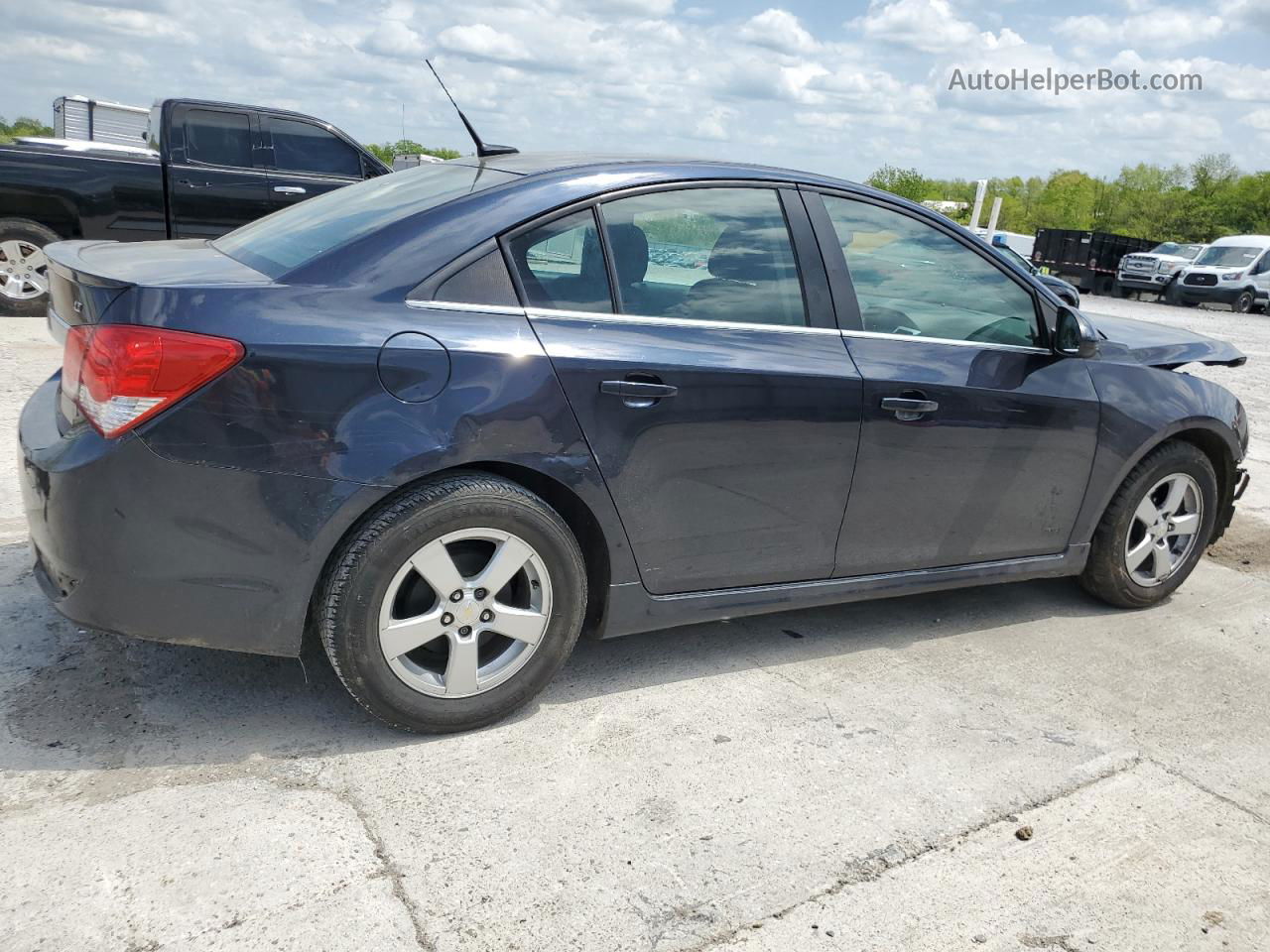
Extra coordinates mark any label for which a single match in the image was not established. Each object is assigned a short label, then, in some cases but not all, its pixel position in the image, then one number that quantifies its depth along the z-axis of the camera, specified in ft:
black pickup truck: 29.19
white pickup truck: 96.73
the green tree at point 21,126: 176.09
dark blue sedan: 8.89
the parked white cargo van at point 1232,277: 88.99
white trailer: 72.95
